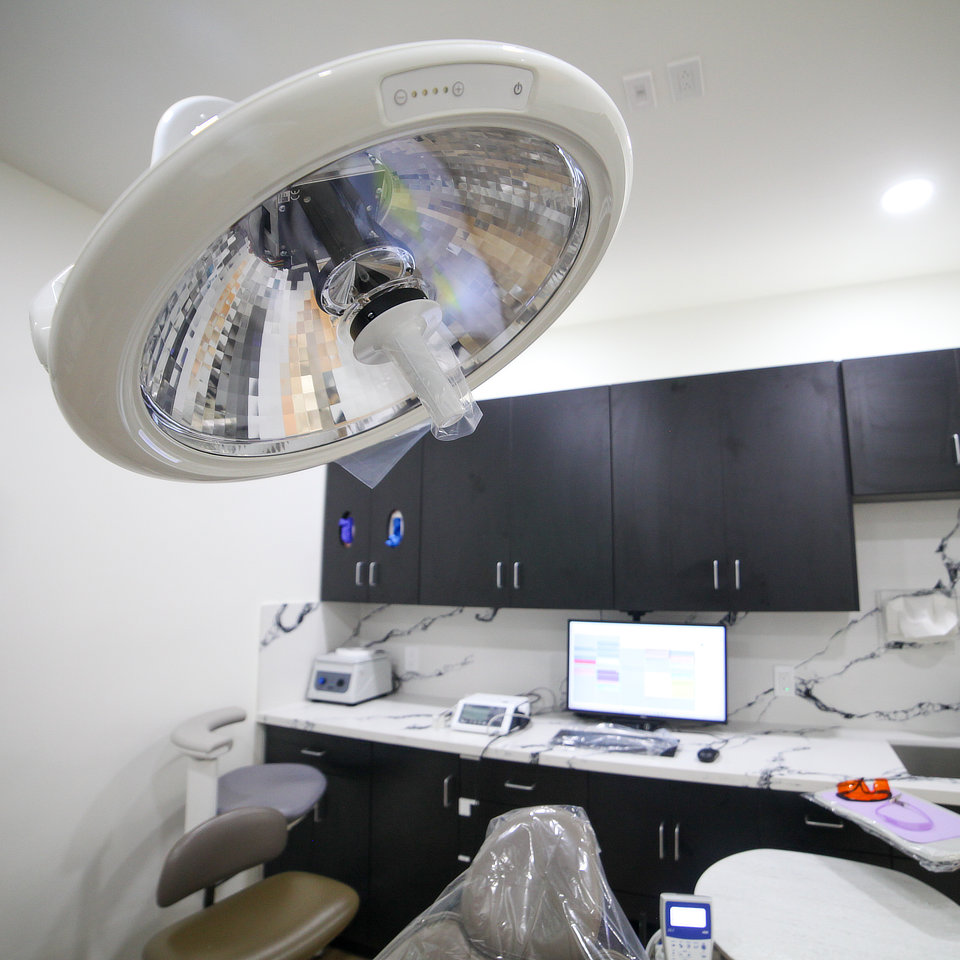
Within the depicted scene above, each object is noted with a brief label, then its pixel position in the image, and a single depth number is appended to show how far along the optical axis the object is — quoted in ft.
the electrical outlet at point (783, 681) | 8.21
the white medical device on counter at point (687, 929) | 3.43
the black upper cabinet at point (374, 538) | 9.60
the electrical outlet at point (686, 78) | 5.15
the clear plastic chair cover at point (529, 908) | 2.93
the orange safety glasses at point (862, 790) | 5.14
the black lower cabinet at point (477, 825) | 6.29
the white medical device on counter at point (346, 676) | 9.39
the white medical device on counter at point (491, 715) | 7.87
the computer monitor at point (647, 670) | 7.88
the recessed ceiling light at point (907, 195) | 6.61
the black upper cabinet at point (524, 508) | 8.48
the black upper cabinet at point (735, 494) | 7.48
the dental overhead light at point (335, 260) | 0.99
